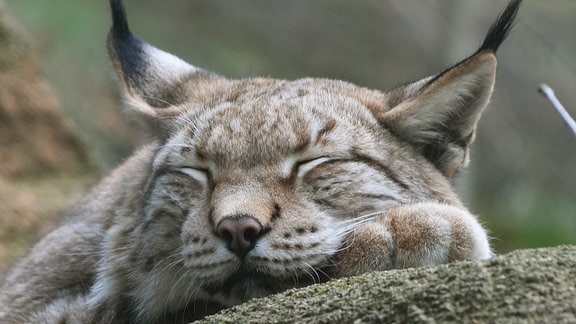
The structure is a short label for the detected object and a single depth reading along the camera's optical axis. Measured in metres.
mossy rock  4.58
